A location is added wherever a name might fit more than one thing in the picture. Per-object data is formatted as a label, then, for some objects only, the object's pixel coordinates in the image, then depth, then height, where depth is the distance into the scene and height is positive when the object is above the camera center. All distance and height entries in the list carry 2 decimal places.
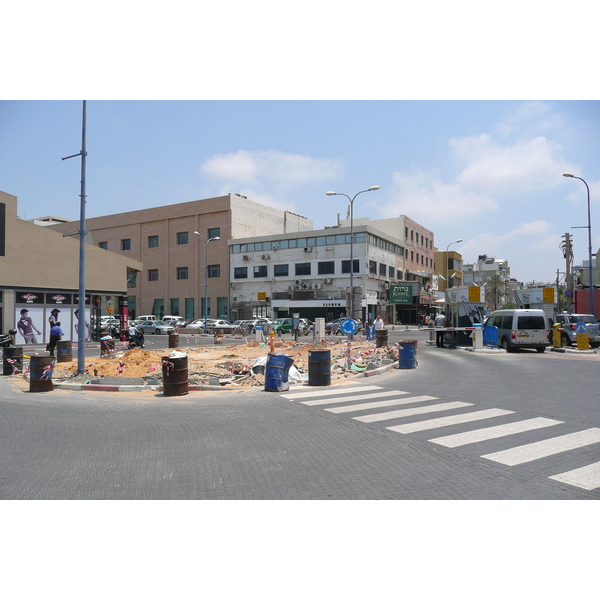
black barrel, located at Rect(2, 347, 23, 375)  16.55 -1.72
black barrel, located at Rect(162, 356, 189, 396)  11.85 -1.63
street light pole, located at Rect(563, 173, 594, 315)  31.38 +5.14
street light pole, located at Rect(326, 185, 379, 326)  42.19 +10.42
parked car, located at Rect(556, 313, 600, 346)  25.76 -1.07
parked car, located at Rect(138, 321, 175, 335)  46.69 -1.62
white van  22.98 -0.95
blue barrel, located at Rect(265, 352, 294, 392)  12.27 -1.61
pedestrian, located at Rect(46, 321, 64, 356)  20.20 -1.08
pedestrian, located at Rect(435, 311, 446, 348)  28.06 -1.28
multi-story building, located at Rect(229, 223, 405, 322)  55.38 +4.58
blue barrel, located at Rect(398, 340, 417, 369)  16.97 -1.62
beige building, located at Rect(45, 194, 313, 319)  62.88 +9.46
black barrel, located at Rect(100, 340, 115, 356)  21.56 -1.64
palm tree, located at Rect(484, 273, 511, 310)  71.25 +2.99
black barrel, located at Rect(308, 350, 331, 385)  13.10 -1.61
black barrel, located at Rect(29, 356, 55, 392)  12.67 -1.68
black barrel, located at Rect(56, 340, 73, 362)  19.42 -1.69
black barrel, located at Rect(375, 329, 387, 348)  23.98 -1.44
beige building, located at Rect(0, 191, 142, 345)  27.39 +2.11
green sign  60.59 +2.08
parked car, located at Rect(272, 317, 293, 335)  45.40 -1.44
